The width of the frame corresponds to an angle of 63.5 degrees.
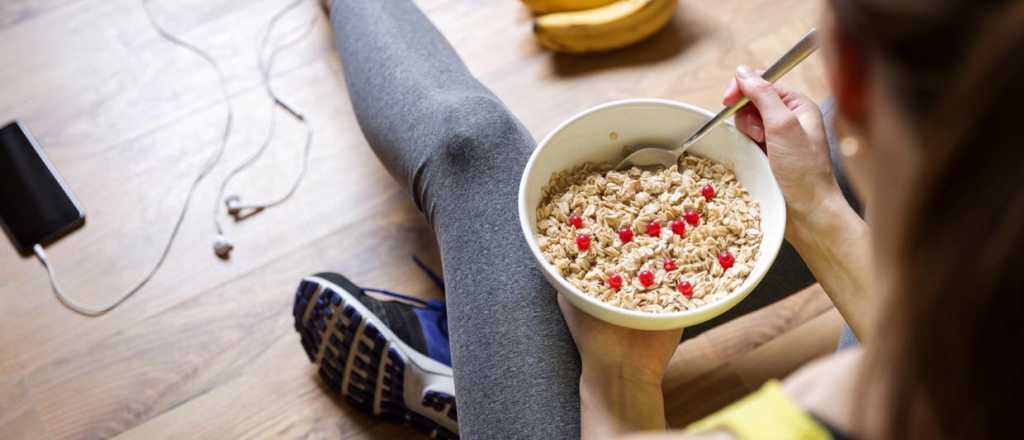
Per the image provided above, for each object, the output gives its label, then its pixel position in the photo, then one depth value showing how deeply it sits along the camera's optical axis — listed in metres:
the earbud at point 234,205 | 1.29
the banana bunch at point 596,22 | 1.32
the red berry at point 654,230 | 0.84
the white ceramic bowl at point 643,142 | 0.80
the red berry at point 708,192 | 0.86
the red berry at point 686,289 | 0.79
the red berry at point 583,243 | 0.81
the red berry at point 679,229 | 0.84
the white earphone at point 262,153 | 1.28
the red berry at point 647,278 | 0.80
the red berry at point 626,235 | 0.84
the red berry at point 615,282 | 0.80
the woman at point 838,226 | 0.32
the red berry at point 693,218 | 0.84
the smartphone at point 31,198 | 1.29
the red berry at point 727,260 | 0.81
